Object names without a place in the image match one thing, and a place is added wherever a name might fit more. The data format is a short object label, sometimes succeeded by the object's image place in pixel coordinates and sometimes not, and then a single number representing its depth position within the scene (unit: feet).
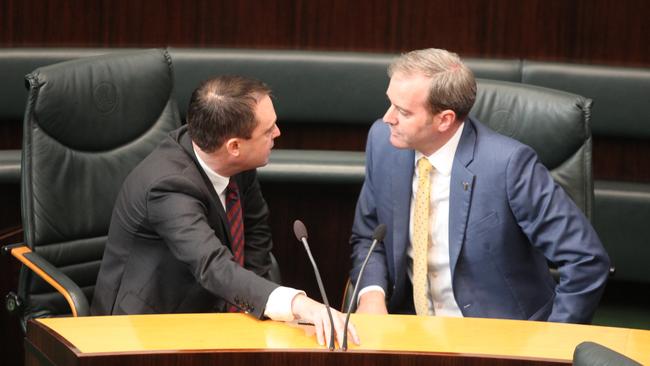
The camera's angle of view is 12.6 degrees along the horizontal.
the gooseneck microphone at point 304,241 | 21.08
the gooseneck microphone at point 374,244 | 21.05
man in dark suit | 22.21
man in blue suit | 22.63
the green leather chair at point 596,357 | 19.40
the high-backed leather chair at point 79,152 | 23.13
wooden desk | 20.93
